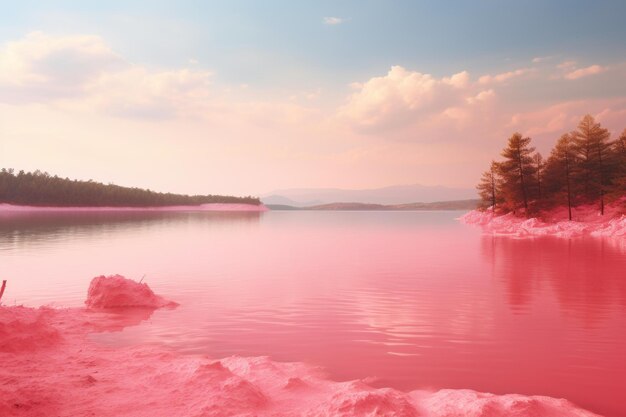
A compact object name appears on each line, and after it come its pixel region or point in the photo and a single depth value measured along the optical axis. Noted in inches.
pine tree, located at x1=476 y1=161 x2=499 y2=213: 2472.9
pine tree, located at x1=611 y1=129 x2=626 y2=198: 1558.8
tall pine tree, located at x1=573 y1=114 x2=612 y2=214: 1812.3
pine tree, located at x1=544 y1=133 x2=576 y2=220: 1925.4
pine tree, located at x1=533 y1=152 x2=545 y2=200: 1998.0
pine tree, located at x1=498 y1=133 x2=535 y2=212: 1996.8
